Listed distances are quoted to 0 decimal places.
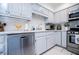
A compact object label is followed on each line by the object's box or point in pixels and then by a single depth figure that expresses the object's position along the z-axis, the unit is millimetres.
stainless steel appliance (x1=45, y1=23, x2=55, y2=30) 2967
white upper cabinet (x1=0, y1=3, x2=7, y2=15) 1460
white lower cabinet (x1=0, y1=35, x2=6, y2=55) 1192
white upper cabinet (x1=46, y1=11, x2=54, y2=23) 2755
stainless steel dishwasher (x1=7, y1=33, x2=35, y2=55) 1311
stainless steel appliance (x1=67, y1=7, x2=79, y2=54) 2174
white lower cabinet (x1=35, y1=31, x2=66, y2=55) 1921
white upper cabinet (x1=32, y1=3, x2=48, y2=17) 2244
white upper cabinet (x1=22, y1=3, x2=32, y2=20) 1957
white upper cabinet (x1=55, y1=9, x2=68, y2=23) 2728
